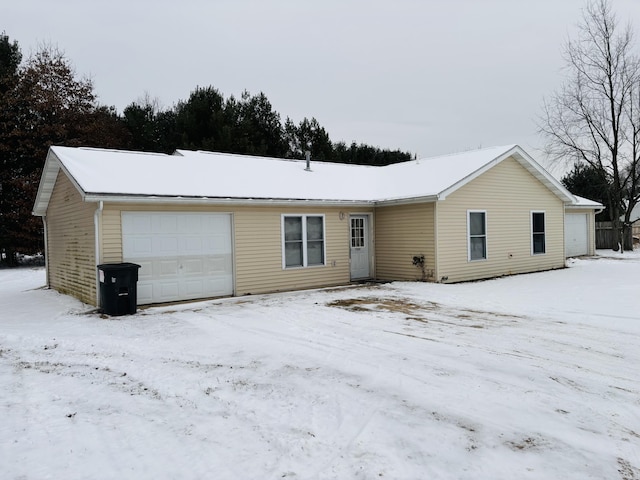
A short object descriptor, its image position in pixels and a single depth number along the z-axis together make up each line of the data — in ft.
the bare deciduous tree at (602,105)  84.38
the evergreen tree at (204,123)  89.61
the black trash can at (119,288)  30.48
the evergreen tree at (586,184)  105.29
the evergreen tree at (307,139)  105.09
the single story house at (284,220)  34.73
